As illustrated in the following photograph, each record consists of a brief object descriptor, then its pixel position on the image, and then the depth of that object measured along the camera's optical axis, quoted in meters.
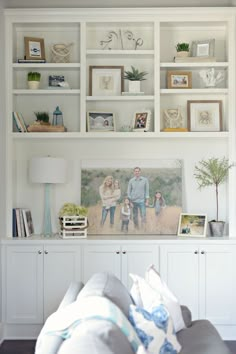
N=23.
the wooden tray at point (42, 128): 4.82
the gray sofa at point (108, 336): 1.96
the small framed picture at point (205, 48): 4.89
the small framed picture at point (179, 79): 4.90
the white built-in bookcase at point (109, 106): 4.99
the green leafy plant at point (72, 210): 4.74
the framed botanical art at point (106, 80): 4.92
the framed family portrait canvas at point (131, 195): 5.00
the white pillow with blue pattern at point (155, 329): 2.44
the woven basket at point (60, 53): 4.93
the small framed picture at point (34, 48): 4.90
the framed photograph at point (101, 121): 4.91
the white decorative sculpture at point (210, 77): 4.87
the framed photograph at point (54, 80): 4.92
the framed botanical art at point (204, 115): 4.92
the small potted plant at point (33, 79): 4.88
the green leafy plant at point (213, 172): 4.81
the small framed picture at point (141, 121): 4.86
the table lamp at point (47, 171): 4.71
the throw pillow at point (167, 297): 3.11
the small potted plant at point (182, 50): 4.87
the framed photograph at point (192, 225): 4.81
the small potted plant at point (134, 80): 4.87
